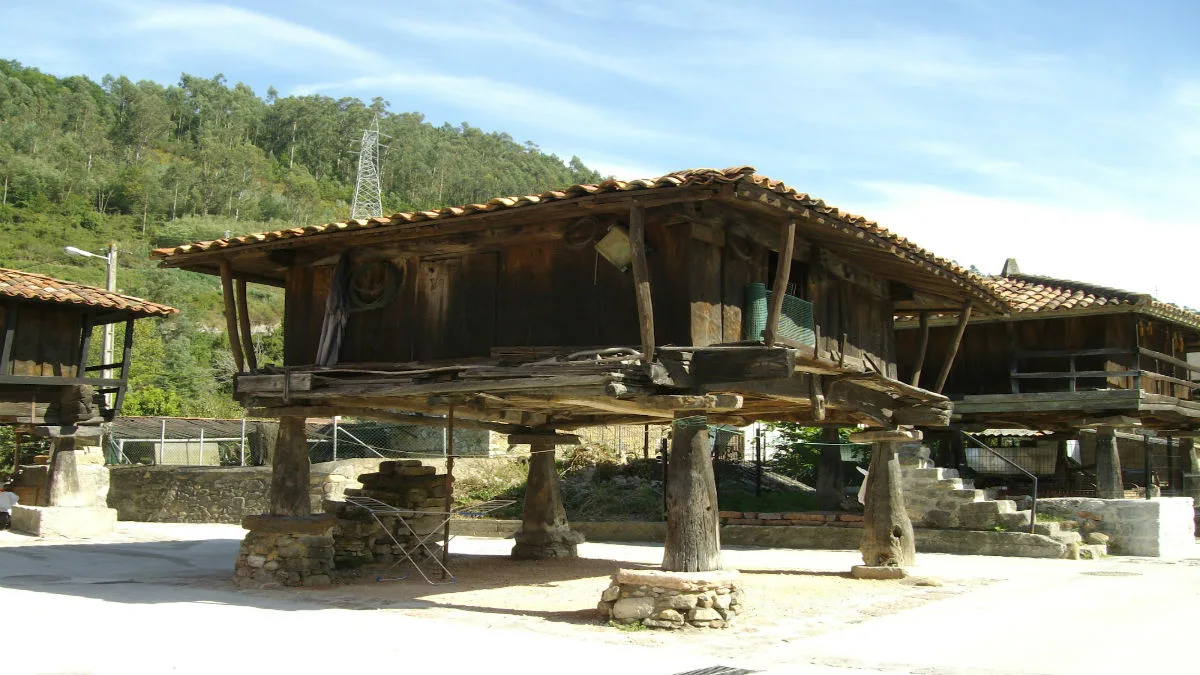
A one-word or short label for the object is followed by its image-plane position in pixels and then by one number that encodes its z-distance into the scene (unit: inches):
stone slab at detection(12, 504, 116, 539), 651.5
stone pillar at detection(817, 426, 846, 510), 741.9
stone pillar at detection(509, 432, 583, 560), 558.6
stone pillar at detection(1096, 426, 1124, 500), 653.9
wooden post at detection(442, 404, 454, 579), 434.1
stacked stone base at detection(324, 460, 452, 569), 511.5
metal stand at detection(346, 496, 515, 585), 447.0
